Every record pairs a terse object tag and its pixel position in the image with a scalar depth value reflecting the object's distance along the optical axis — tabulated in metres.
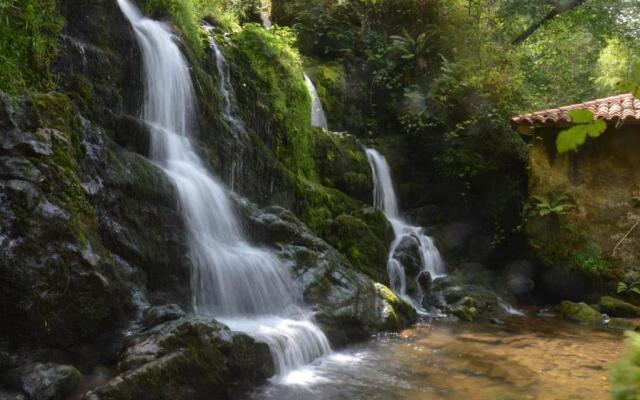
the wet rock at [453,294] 10.41
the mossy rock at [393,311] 8.34
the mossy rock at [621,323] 9.65
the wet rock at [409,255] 11.26
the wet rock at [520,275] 12.31
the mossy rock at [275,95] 10.72
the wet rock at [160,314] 5.61
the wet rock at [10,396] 4.13
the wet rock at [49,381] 4.25
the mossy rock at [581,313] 10.16
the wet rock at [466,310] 9.77
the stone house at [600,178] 11.90
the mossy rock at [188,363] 4.59
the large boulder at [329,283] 7.65
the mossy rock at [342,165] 12.41
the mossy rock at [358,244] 10.34
